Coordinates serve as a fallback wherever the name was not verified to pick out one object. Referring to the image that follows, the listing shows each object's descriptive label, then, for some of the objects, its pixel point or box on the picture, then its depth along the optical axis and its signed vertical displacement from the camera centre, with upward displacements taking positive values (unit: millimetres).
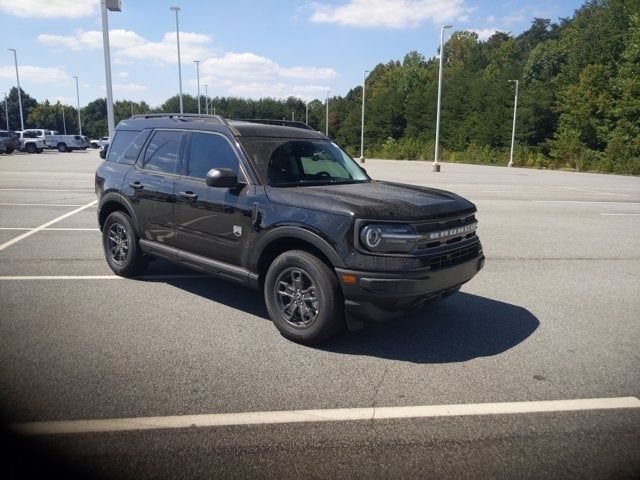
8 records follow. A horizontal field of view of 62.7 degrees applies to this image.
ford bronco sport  4078 -702
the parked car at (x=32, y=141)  45406 -208
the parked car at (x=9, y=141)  39616 -245
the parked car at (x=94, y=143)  71450 -597
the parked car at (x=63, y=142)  53062 -323
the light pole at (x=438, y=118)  32512 +1522
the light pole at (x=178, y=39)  41875 +8214
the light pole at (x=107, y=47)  17734 +3213
